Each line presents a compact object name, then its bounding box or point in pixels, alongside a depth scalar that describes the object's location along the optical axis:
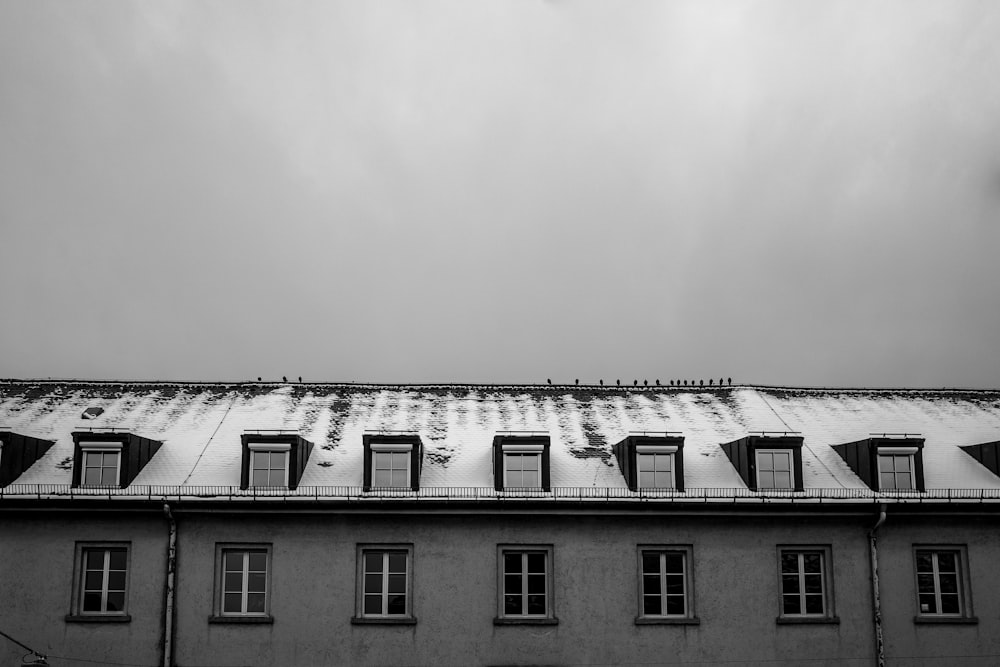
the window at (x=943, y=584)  31.94
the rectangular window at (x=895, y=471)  33.12
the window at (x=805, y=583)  31.75
